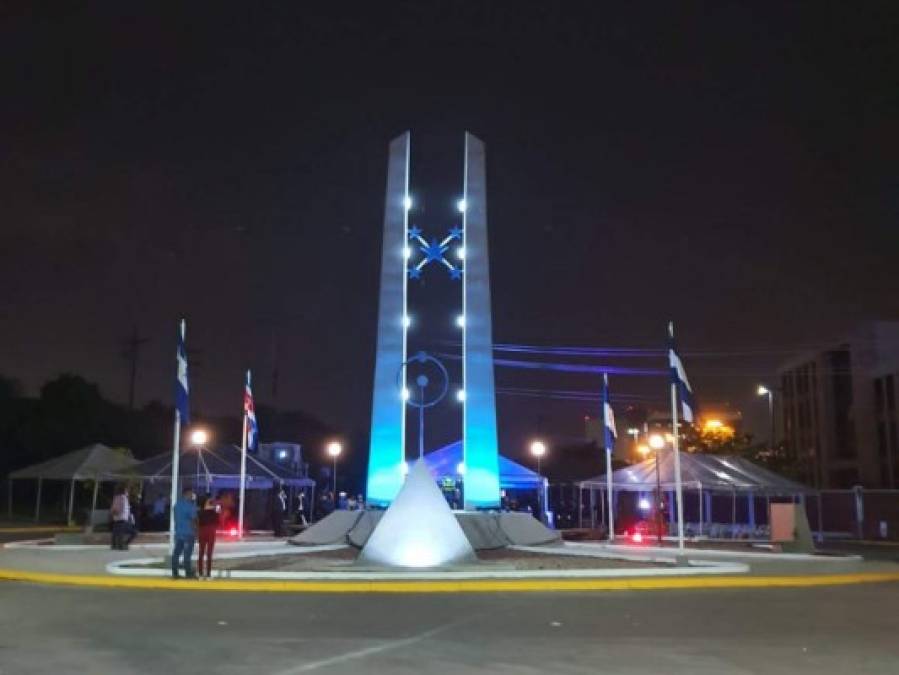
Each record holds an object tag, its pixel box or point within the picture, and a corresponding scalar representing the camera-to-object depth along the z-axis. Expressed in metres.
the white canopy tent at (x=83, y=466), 41.12
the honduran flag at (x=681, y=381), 23.28
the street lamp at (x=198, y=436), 31.61
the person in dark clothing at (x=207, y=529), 17.58
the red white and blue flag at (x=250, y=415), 31.45
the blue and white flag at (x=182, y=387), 22.06
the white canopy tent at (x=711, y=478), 35.97
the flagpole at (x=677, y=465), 21.53
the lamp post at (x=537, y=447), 36.92
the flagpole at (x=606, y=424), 29.73
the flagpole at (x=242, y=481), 31.97
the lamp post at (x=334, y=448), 38.38
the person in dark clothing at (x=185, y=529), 17.25
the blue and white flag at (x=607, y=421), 29.87
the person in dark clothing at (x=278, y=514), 36.16
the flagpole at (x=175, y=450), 21.47
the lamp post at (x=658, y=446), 30.00
